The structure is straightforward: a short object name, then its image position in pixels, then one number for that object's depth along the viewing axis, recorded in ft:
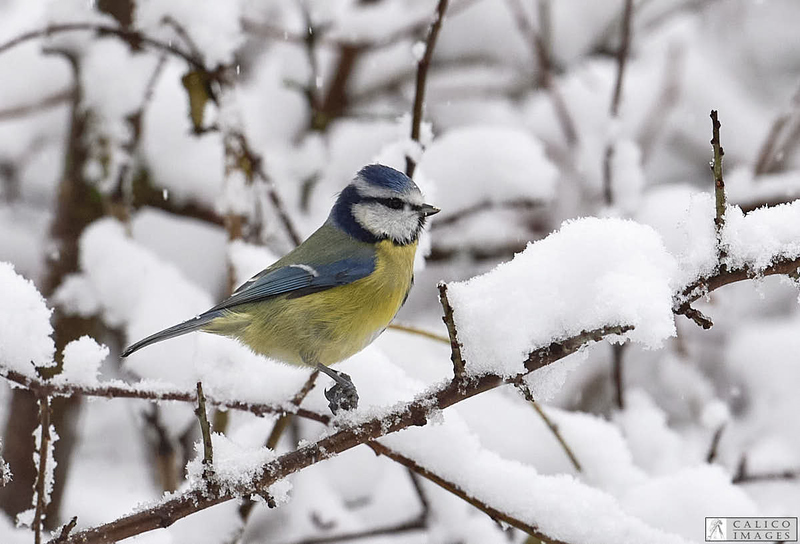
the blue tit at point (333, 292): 17.71
